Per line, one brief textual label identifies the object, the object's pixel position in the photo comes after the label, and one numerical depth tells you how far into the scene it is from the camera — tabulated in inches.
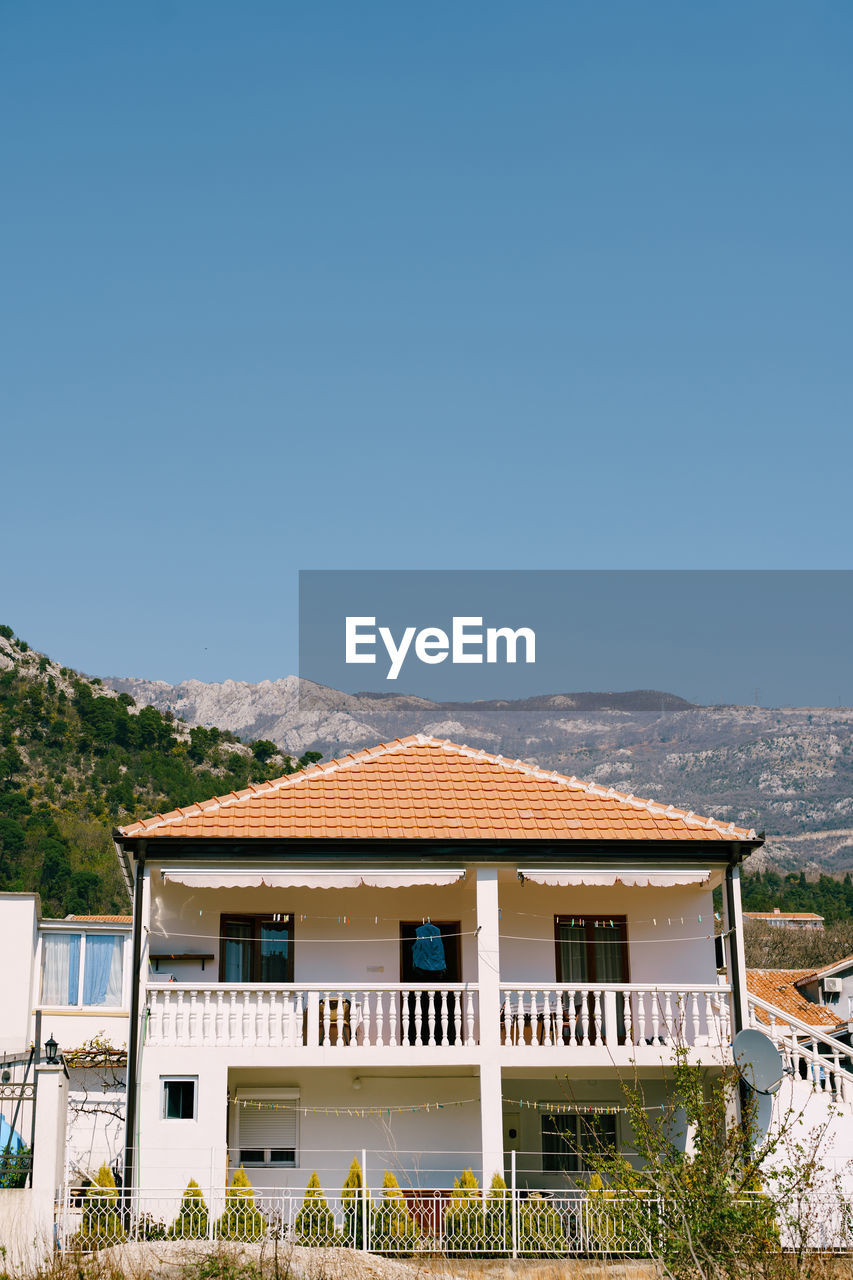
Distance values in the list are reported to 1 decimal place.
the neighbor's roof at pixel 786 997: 1758.1
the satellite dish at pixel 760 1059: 785.6
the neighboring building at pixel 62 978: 1226.0
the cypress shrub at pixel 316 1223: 713.0
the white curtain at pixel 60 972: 1266.0
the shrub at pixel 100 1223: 647.8
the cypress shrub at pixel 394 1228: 730.2
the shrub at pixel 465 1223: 737.0
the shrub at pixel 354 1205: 727.7
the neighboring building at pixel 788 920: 3068.4
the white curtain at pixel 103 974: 1272.1
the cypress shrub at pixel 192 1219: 725.9
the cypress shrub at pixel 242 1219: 693.9
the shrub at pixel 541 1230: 717.3
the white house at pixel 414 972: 829.2
